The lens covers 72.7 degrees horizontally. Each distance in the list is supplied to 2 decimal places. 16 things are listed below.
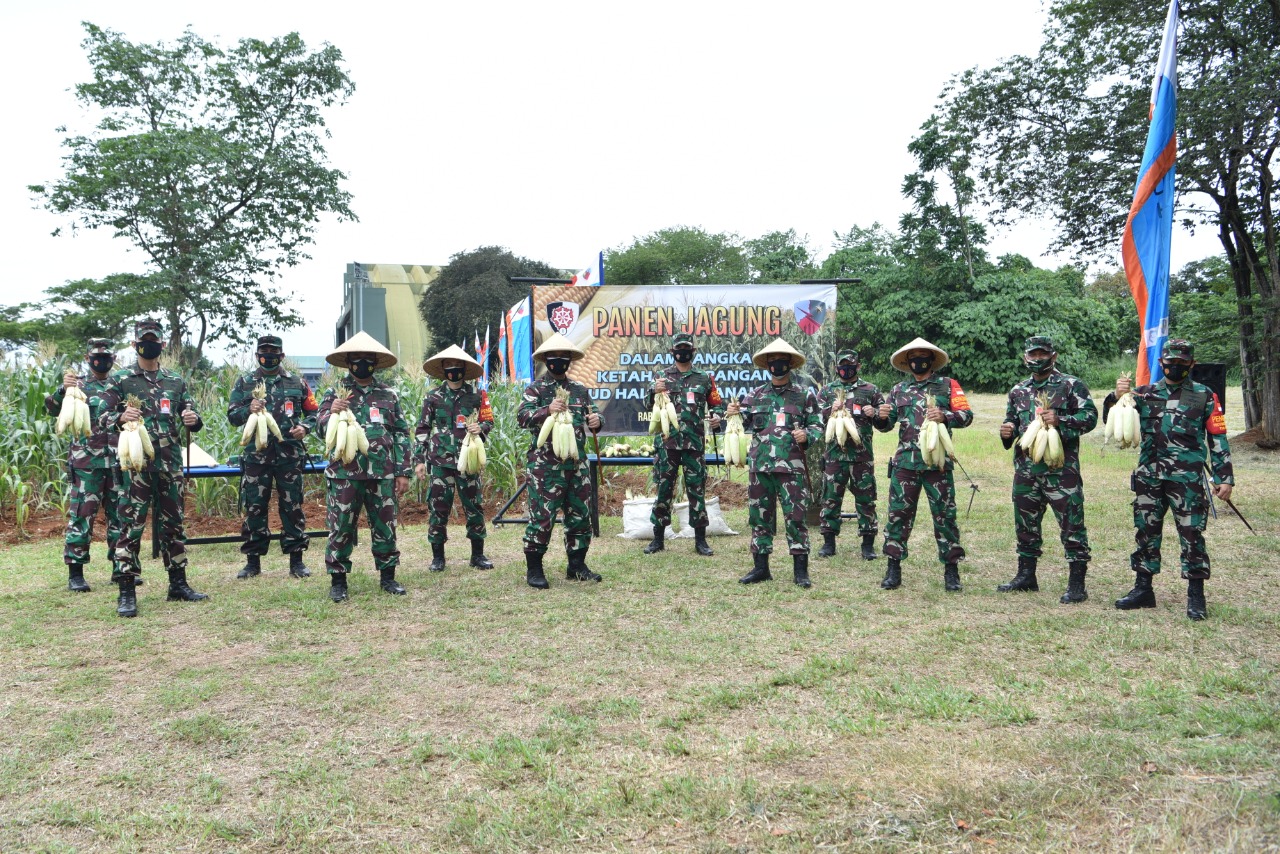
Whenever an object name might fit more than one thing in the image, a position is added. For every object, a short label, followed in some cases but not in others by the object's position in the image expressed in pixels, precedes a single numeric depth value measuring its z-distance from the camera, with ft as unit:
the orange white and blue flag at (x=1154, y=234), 28.43
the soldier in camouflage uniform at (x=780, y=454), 25.68
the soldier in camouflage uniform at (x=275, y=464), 28.07
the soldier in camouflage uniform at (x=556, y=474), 26.00
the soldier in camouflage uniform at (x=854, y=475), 30.66
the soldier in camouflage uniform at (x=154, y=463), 23.18
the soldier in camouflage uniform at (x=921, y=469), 24.82
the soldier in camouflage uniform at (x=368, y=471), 24.59
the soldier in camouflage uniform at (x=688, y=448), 31.76
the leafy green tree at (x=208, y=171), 95.96
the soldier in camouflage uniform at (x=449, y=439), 29.45
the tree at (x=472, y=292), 158.92
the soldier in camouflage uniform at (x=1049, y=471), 23.39
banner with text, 40.04
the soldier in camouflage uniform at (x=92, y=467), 24.85
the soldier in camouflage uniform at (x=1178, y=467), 21.36
